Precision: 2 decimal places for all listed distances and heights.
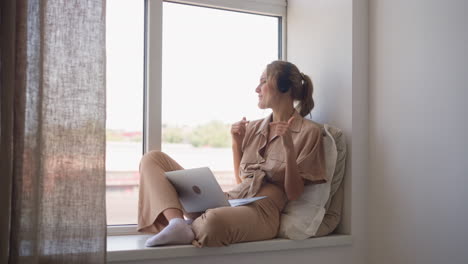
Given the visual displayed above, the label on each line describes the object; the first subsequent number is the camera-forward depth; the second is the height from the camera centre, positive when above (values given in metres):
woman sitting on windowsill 1.86 -0.15
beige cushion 2.01 -0.28
